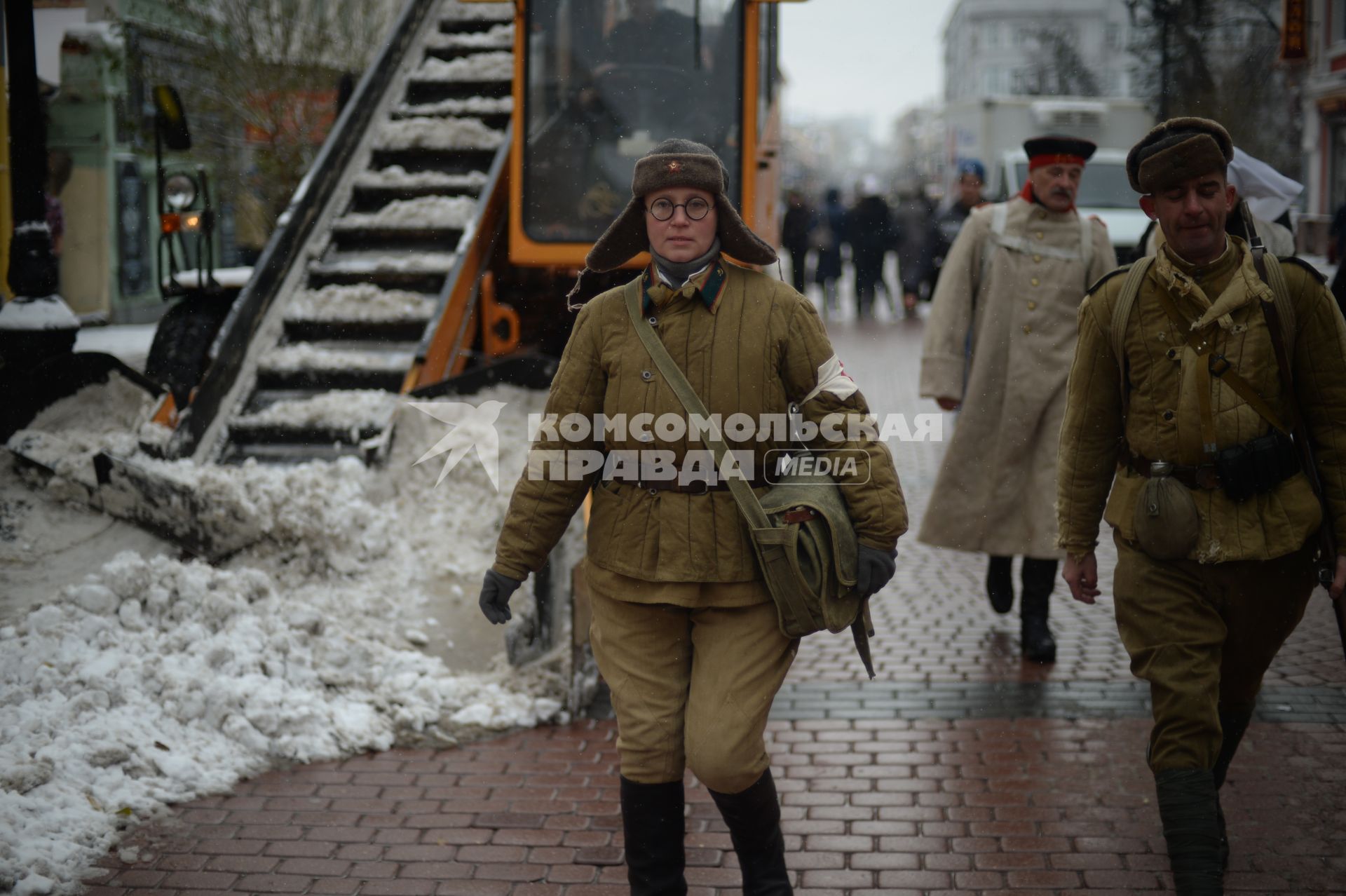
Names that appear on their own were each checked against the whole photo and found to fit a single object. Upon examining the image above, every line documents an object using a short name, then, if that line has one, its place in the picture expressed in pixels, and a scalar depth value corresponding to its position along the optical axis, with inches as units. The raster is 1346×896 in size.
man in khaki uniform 130.5
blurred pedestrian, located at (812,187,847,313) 874.8
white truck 673.0
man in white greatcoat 221.5
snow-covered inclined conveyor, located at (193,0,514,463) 276.5
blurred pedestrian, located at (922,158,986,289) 439.8
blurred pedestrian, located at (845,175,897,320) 816.3
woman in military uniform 126.3
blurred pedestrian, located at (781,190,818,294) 818.8
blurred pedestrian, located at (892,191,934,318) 779.4
